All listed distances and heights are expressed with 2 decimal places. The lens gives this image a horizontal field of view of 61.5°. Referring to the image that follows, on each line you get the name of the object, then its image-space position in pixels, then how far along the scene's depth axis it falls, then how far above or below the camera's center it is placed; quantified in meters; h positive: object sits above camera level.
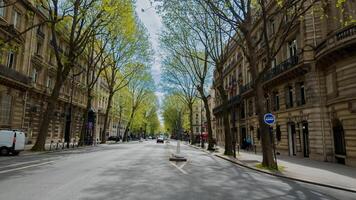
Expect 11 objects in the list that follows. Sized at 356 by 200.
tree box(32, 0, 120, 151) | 23.95 +8.17
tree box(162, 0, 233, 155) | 22.51 +8.91
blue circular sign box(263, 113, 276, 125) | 15.32 +1.09
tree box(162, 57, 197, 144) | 36.97 +8.74
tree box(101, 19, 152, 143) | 37.78 +11.80
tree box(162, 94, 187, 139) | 77.00 +8.98
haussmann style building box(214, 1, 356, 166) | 18.12 +3.88
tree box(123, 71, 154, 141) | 64.75 +10.44
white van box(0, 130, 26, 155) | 19.81 -0.21
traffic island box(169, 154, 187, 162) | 18.36 -1.17
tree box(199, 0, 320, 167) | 15.19 +4.34
